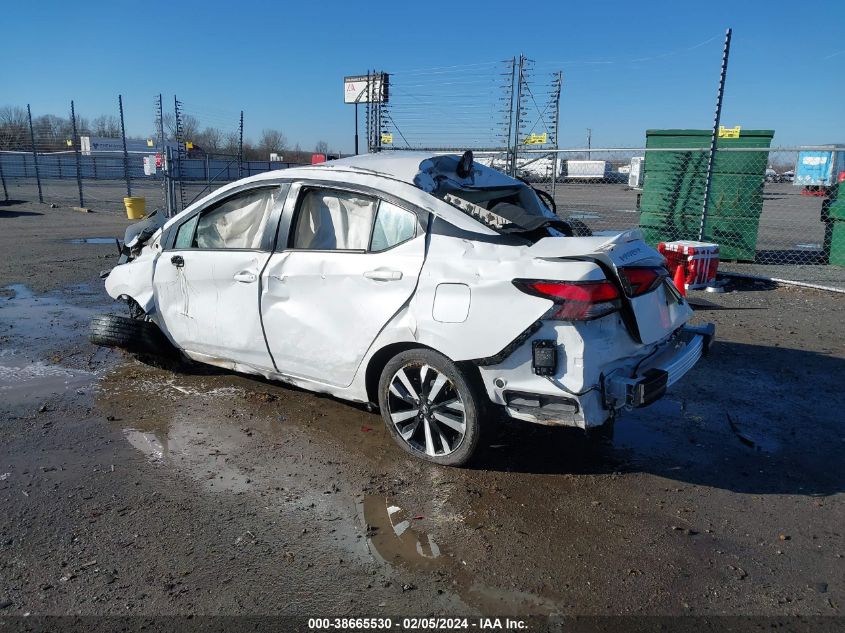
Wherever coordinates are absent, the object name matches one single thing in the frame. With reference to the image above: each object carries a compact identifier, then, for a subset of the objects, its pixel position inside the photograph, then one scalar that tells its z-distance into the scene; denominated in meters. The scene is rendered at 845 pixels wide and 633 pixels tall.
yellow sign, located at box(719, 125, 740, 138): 9.73
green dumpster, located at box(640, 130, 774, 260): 10.88
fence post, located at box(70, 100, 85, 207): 20.91
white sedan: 3.43
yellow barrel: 19.19
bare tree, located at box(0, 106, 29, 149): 28.47
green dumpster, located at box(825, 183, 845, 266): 11.01
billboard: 13.99
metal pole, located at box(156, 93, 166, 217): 17.41
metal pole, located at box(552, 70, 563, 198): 13.25
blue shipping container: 22.27
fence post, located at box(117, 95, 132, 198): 19.47
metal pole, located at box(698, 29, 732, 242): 8.89
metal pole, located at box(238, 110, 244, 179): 19.62
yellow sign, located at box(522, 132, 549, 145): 13.29
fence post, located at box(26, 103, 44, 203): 22.77
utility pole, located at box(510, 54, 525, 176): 12.65
